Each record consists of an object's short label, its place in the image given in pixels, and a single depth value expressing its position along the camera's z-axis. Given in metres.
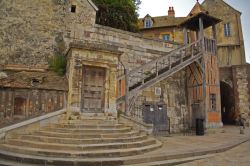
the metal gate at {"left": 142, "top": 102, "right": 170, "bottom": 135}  11.83
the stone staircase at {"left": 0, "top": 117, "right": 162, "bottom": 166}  4.79
